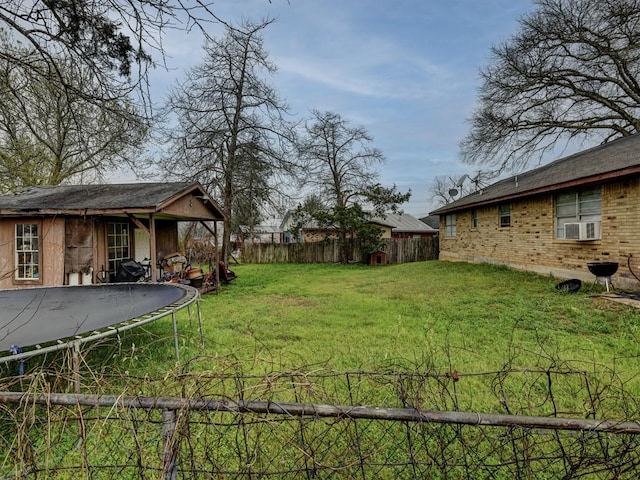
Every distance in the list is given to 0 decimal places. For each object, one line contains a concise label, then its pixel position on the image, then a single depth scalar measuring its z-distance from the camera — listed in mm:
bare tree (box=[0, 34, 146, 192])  3751
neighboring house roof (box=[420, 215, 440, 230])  43928
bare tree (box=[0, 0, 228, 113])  3027
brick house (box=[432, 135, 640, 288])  7598
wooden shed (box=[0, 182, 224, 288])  8359
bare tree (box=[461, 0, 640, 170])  13961
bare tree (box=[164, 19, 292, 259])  14594
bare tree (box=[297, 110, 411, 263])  22328
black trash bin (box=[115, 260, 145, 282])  9047
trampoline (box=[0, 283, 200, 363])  3281
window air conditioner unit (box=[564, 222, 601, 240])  8323
